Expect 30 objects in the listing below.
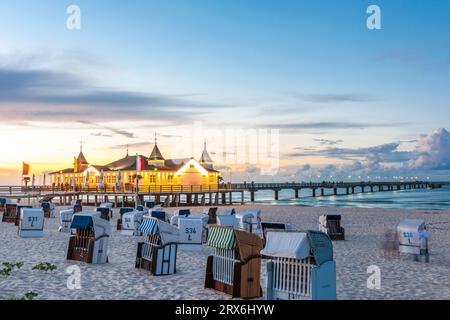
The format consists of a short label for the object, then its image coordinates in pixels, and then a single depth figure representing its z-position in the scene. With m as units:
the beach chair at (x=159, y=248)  10.95
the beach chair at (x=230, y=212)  21.94
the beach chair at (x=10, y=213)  26.39
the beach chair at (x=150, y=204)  34.20
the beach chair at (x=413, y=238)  13.73
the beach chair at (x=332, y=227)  18.72
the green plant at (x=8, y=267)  10.70
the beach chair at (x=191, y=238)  15.24
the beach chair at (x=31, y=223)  18.86
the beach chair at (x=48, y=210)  30.69
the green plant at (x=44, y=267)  11.39
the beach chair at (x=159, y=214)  18.84
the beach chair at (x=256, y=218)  22.39
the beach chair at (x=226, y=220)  18.86
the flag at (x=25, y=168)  41.03
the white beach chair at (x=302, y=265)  7.55
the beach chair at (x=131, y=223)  19.78
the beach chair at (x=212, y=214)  26.02
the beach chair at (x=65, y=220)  21.03
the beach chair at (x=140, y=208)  26.17
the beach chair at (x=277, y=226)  12.79
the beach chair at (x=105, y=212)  24.97
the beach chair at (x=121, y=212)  22.31
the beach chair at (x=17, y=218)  23.50
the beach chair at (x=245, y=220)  19.75
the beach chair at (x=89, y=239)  12.51
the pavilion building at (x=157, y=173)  59.41
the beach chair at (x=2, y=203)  36.81
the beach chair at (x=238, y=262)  8.81
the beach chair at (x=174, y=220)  18.44
